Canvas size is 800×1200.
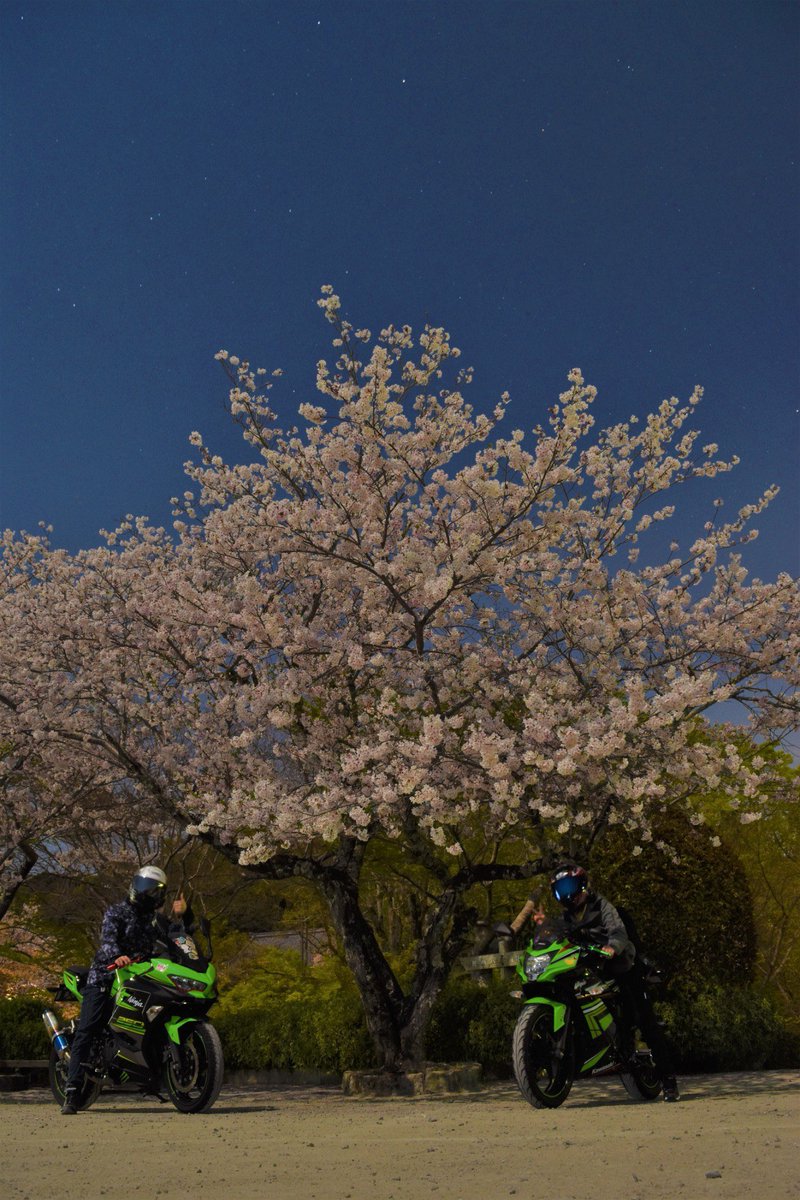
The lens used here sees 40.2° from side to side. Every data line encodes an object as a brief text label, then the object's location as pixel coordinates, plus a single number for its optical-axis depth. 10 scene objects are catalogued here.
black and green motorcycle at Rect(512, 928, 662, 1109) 8.16
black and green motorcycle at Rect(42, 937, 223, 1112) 8.70
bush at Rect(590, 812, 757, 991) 12.23
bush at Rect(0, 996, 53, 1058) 15.41
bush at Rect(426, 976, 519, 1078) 12.30
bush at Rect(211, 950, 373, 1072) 13.37
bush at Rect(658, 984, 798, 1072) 11.97
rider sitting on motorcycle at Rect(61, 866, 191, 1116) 9.10
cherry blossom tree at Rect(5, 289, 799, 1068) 10.55
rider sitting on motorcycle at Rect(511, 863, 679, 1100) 8.49
